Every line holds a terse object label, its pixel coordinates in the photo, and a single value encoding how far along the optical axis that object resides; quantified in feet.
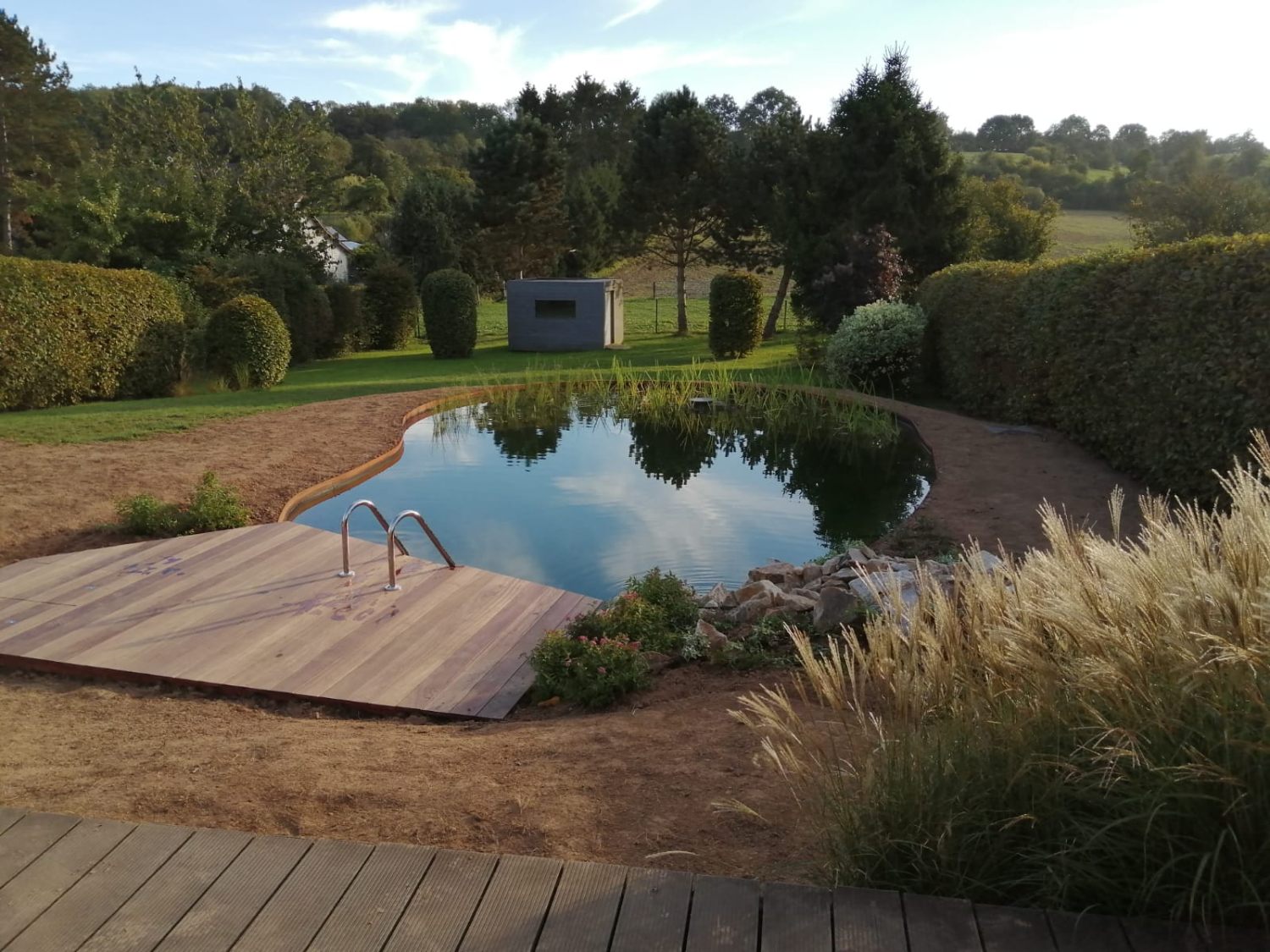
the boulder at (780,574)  18.13
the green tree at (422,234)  74.33
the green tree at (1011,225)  69.21
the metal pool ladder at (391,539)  16.93
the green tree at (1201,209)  69.10
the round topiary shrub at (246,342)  43.83
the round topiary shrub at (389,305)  65.21
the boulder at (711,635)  14.49
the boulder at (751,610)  15.69
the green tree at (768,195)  60.54
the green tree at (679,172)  66.28
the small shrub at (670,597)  15.79
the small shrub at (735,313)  55.67
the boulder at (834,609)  14.08
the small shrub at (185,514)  20.84
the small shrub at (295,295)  53.83
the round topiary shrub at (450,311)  56.13
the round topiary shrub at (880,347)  42.32
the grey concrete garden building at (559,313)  60.70
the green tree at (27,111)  83.66
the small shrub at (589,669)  13.23
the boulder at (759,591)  16.09
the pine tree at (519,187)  77.82
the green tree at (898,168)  54.70
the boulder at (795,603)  15.42
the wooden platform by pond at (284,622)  13.75
